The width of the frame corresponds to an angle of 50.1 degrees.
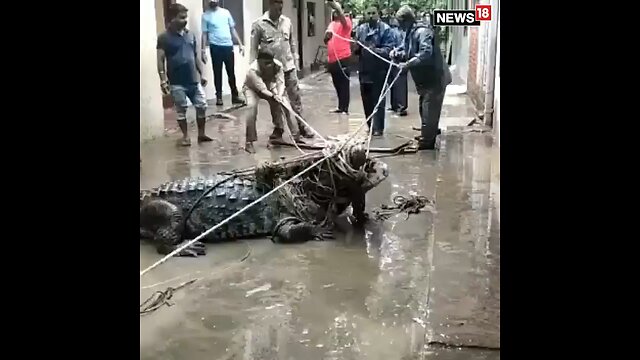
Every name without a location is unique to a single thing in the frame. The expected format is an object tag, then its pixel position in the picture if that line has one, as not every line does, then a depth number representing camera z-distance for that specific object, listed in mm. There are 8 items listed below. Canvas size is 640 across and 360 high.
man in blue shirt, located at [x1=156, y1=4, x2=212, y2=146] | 6176
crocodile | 3748
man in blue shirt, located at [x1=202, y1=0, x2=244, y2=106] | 7371
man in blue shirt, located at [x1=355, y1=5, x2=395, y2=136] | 6672
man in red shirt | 7137
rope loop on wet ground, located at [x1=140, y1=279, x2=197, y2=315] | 2943
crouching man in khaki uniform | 6160
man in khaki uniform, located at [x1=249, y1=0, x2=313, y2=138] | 6238
